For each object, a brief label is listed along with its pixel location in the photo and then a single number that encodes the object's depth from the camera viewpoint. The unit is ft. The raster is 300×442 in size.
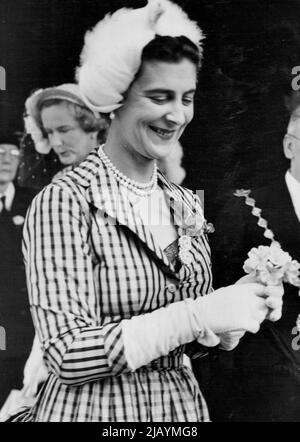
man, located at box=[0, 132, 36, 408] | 4.87
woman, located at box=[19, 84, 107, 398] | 4.81
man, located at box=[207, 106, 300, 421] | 4.94
